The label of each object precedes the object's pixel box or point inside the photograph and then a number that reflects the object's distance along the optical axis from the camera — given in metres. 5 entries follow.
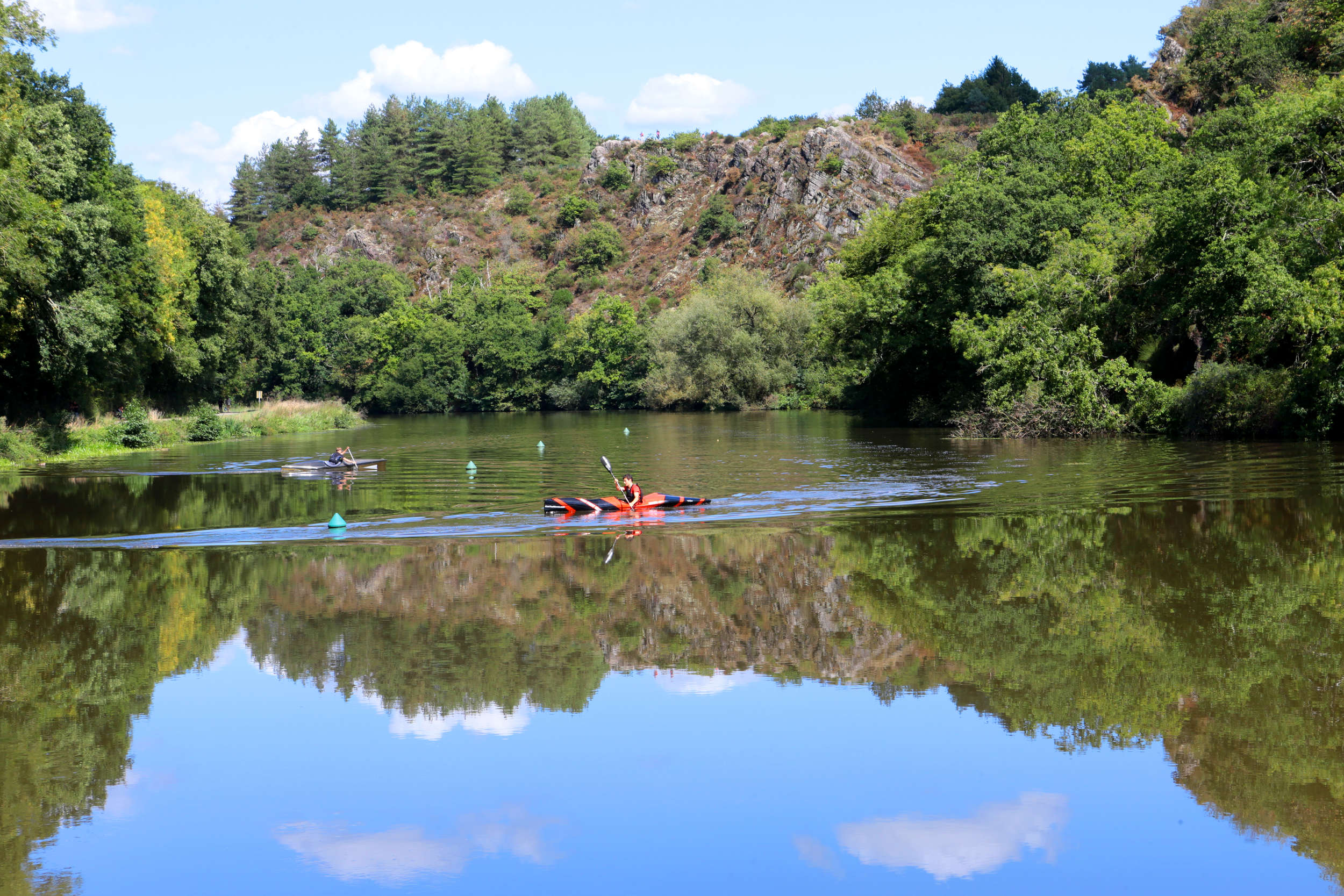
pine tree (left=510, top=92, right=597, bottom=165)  170.88
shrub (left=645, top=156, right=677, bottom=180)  143.25
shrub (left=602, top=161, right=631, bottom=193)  147.00
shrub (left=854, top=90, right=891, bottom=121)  139.25
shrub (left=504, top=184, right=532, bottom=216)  151.62
